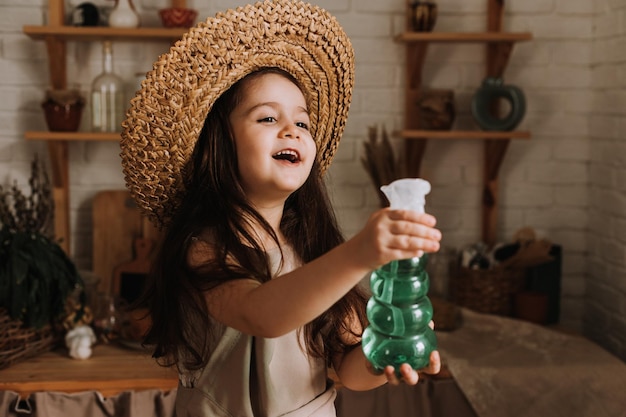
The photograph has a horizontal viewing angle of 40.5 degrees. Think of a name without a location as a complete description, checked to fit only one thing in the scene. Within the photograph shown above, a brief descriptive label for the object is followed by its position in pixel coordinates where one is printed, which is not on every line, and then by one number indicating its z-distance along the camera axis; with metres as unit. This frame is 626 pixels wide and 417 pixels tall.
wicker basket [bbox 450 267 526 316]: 2.56
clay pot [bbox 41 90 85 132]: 2.42
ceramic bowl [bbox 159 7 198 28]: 2.43
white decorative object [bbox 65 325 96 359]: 2.22
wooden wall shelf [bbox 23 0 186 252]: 2.41
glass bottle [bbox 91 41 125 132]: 2.47
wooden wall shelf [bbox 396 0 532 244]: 2.49
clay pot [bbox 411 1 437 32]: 2.49
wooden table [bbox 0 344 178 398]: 2.06
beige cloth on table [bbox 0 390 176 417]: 2.01
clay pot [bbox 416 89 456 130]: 2.52
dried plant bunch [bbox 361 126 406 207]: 2.53
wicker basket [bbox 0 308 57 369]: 2.12
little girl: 1.25
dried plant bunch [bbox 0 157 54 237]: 2.35
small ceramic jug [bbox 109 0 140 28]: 2.44
